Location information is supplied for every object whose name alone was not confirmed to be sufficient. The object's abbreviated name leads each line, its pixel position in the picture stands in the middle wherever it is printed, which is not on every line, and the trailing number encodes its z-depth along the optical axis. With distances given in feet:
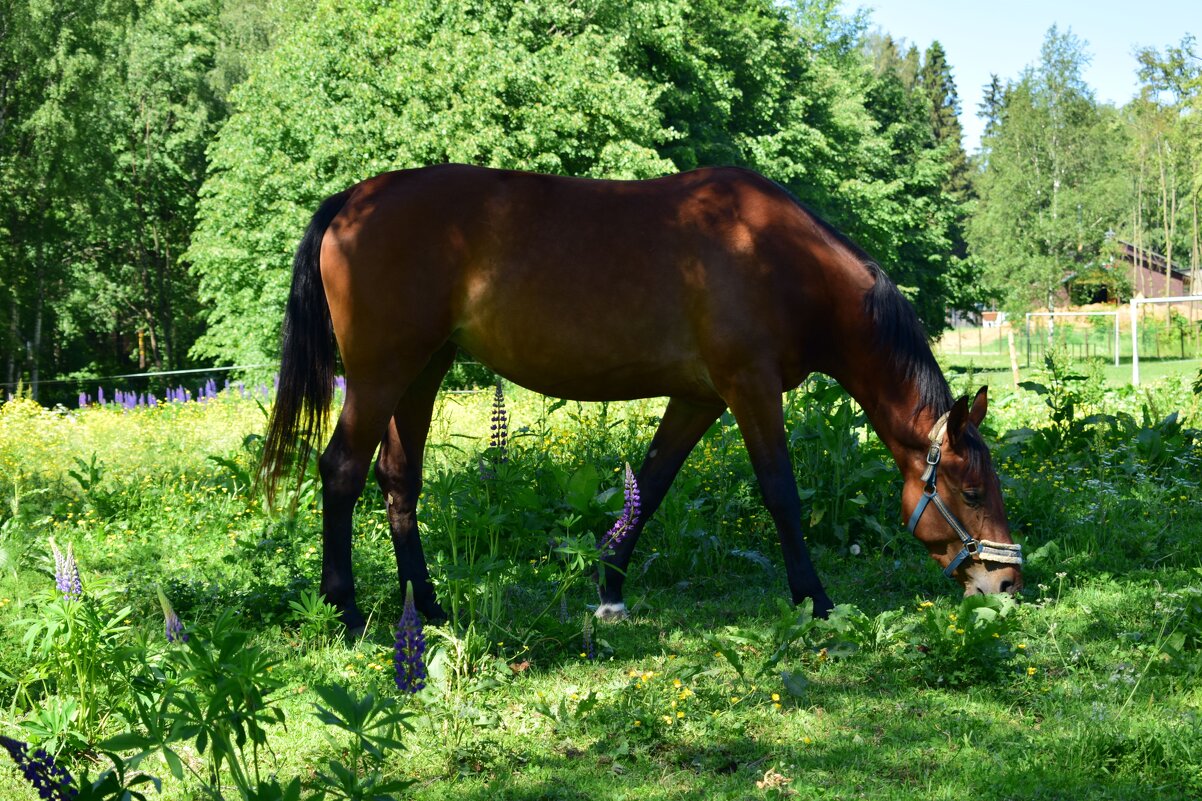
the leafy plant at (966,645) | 13.34
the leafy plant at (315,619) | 13.96
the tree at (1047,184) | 178.91
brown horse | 15.83
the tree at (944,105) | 261.24
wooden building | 206.18
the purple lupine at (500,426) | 19.33
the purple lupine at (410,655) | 11.77
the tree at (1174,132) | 142.31
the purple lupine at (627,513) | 14.99
